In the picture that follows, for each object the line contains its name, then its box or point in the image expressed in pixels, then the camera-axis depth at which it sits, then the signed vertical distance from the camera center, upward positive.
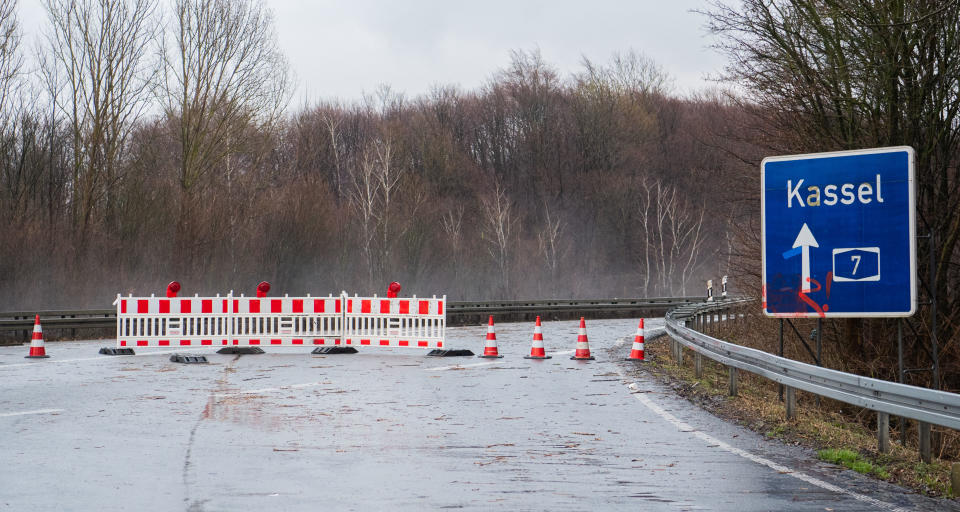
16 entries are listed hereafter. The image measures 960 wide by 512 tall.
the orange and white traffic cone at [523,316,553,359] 21.67 -1.04
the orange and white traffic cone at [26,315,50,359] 21.61 -1.05
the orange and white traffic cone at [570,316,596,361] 21.62 -1.06
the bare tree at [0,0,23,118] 41.38 +9.61
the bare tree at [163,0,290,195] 47.84 +9.43
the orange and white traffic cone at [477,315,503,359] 21.92 -1.06
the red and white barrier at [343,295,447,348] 23.19 -0.54
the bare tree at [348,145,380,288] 62.78 +4.72
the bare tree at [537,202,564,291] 76.94 +3.88
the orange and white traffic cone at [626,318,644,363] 21.97 -1.09
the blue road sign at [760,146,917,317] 11.74 +0.70
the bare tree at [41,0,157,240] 45.50 +8.70
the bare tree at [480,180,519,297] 73.19 +4.62
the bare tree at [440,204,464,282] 70.88 +4.61
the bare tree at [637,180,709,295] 79.62 +4.67
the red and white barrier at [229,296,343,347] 23.30 -0.52
